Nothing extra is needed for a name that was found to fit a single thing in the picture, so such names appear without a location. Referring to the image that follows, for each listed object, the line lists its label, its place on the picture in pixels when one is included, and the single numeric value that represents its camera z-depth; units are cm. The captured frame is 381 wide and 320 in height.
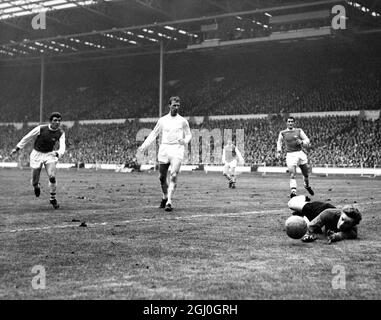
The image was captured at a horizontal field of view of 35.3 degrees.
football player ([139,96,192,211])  1242
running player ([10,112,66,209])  1291
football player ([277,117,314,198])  1694
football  779
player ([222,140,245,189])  2288
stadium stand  3675
